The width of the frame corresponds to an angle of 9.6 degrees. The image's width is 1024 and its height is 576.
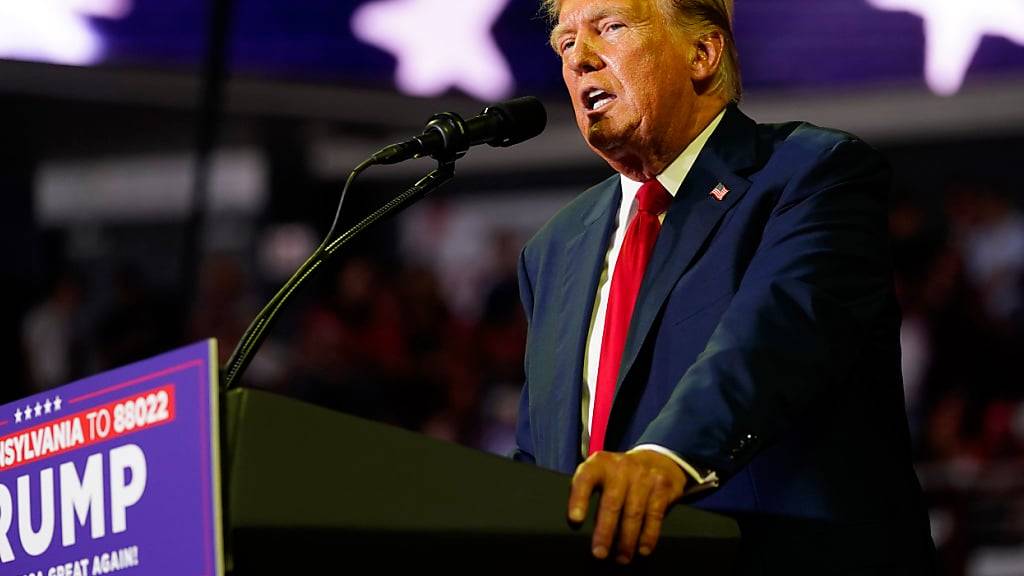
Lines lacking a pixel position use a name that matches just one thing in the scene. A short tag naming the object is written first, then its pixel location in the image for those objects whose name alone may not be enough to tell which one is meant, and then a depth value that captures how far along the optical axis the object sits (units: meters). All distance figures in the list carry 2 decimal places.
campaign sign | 6.17
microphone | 6.65
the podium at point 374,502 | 6.17
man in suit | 6.45
